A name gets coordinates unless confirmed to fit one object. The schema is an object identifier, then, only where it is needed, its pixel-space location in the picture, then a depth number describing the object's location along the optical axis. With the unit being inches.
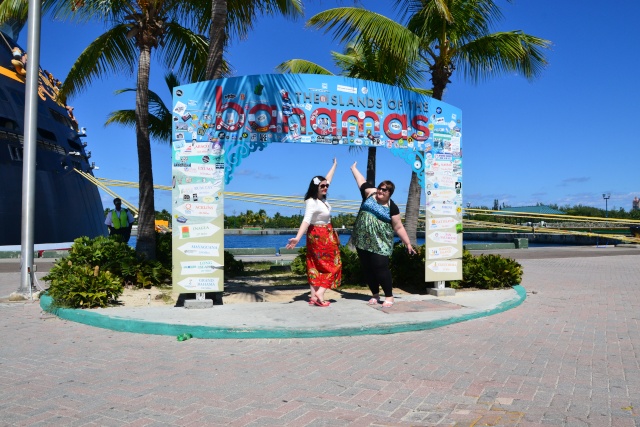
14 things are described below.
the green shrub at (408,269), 390.9
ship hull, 783.7
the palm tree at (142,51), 439.2
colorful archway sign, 301.0
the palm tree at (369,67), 579.9
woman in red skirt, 303.0
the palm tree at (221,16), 362.3
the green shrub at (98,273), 304.0
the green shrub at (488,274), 394.6
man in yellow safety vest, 599.2
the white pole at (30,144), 367.6
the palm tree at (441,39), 476.1
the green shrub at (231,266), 517.3
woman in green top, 309.9
